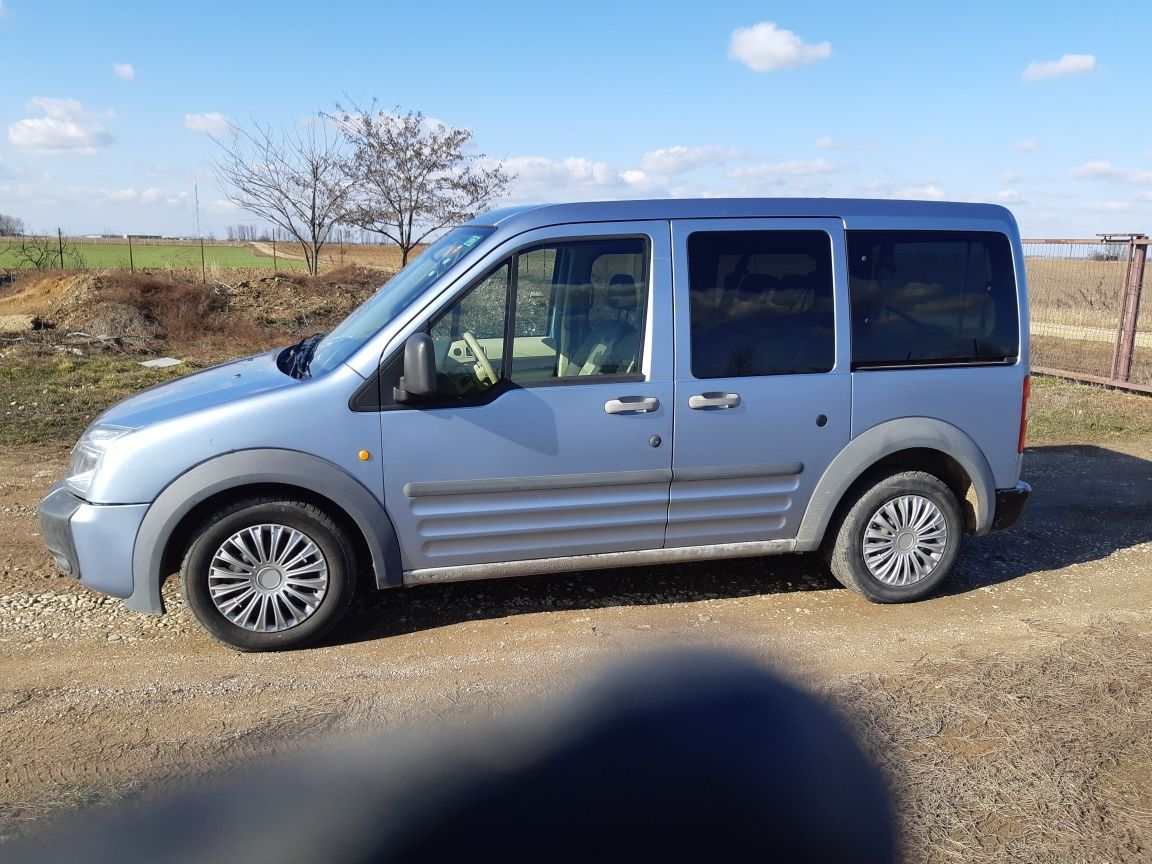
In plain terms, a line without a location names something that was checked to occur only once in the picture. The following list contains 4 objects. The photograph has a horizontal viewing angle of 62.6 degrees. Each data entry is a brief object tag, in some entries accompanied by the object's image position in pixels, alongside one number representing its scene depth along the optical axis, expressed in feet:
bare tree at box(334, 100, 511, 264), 74.95
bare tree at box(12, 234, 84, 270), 93.04
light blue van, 14.16
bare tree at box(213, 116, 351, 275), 79.00
